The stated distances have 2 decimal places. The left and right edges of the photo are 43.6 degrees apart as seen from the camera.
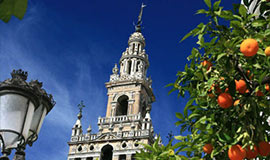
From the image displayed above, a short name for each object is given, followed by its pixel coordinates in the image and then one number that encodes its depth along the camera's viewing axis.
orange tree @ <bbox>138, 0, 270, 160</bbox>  2.88
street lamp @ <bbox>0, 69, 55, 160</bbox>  4.93
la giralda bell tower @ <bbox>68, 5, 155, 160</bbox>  37.56
